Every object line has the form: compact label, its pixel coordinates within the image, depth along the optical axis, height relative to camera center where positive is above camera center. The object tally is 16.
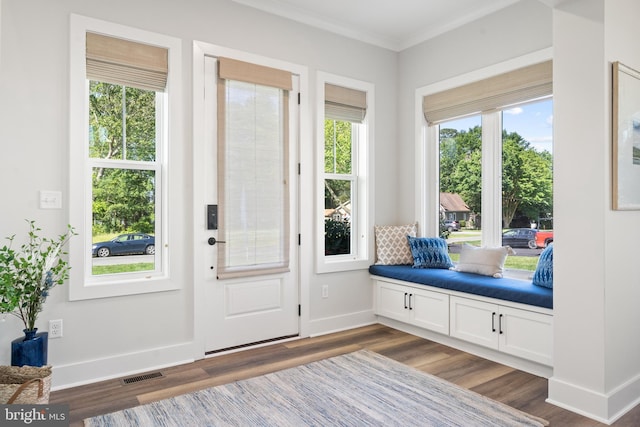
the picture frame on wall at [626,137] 2.46 +0.46
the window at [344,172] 4.17 +0.43
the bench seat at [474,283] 3.05 -0.59
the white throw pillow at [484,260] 3.66 -0.42
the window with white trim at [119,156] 2.93 +0.44
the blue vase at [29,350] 2.46 -0.81
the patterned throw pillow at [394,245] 4.43 -0.34
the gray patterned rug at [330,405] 2.42 -1.20
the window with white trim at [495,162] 3.59 +0.48
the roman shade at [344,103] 4.21 +1.13
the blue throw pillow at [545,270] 3.16 -0.44
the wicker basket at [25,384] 2.16 -0.91
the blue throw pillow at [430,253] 4.17 -0.40
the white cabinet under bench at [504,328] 3.03 -0.90
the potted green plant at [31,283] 2.37 -0.42
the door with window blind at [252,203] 3.53 +0.09
